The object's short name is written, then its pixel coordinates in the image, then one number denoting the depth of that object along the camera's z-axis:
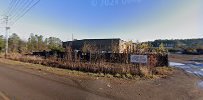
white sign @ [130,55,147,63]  6.41
